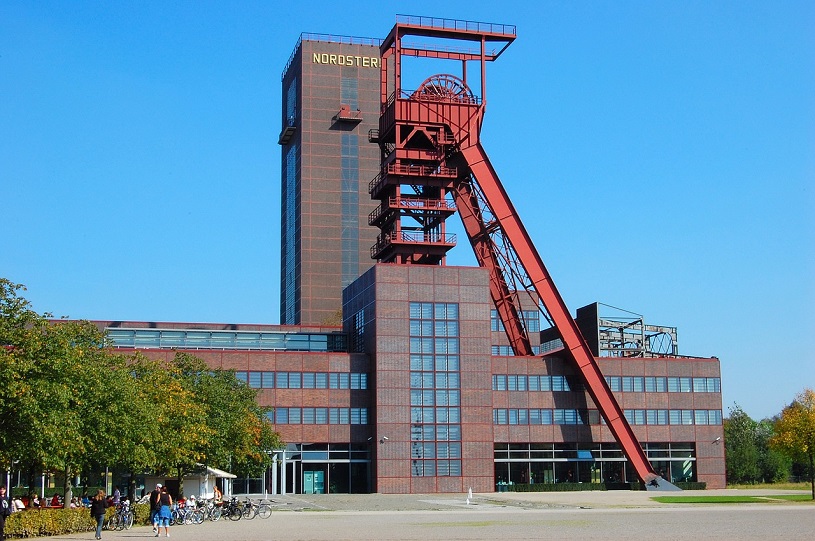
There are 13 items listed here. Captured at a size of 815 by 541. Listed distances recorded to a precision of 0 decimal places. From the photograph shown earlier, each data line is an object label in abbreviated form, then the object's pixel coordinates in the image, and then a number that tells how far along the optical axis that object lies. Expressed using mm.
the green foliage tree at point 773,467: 109844
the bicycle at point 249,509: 47250
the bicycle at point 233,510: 47188
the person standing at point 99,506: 37594
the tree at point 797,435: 61594
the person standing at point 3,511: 32750
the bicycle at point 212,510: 47562
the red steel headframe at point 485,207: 77875
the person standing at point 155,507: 37284
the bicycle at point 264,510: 49156
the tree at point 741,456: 104938
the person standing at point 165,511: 36875
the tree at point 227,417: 56812
